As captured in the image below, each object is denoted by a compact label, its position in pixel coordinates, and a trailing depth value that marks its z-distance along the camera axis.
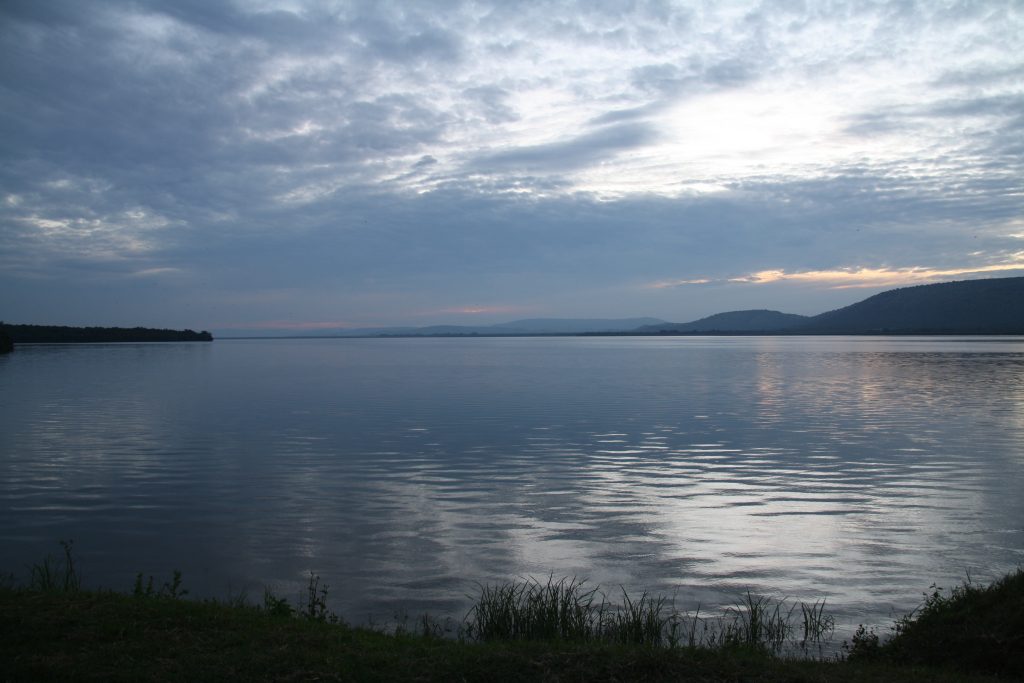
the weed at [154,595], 9.87
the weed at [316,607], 9.88
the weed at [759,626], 9.86
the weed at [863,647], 9.23
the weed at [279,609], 9.52
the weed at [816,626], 10.29
